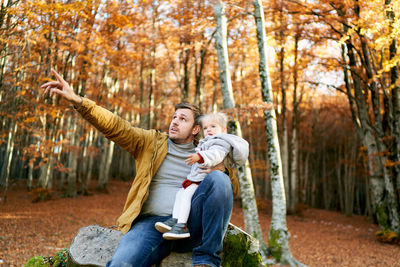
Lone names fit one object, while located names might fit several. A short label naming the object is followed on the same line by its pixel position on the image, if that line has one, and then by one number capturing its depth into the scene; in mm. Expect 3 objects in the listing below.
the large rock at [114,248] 2380
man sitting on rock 2025
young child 2119
